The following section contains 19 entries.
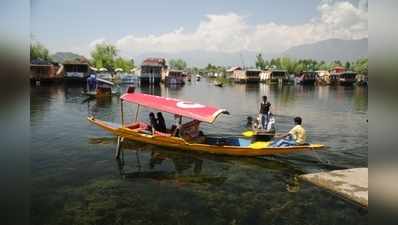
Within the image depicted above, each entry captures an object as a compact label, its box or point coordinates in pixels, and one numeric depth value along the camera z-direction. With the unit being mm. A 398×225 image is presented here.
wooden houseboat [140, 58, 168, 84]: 53153
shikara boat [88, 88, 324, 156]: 10578
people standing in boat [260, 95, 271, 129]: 13703
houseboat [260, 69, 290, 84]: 68250
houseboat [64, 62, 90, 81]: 44188
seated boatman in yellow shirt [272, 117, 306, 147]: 10336
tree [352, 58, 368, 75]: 70188
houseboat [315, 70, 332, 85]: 66000
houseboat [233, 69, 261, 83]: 68500
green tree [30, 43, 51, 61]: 56484
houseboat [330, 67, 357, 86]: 60500
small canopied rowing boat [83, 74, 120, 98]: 29609
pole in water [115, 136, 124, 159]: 11055
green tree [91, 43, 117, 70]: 65250
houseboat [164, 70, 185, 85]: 56812
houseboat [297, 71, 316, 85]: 66438
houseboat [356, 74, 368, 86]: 61169
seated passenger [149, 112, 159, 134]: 11916
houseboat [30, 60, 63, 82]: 40250
